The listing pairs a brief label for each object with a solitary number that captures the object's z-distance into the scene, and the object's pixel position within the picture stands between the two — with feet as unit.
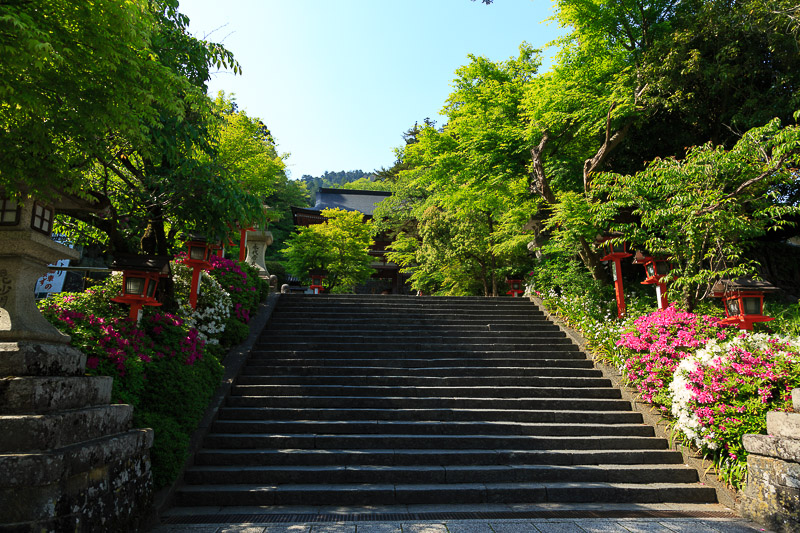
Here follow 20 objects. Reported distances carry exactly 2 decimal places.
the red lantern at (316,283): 56.95
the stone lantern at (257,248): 41.73
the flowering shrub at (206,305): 24.16
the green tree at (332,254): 58.18
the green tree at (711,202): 20.35
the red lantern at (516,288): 47.57
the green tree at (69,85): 9.10
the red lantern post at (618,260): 28.34
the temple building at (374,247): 81.61
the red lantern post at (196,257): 23.32
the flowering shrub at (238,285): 28.63
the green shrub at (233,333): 25.16
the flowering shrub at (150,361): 13.78
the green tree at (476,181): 39.70
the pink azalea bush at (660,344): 19.47
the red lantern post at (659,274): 25.22
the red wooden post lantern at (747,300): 19.99
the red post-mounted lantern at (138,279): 17.65
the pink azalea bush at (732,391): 14.89
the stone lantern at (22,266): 10.31
